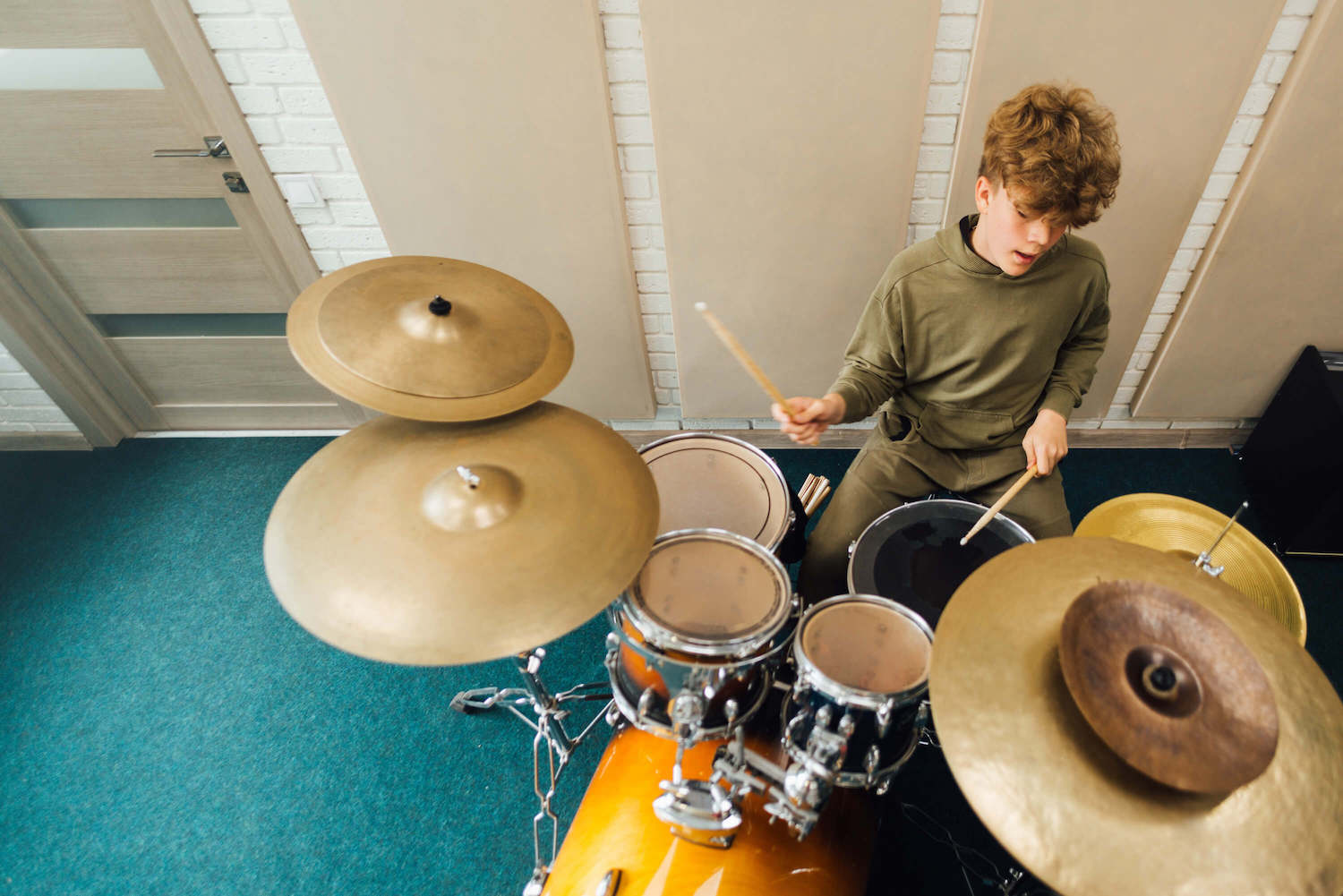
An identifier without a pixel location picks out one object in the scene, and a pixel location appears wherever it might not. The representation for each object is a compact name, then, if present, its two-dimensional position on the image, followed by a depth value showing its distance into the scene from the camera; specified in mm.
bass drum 997
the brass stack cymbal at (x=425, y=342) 988
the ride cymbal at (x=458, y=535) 831
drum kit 627
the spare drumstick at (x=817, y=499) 1792
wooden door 1672
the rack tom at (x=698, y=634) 957
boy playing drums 1130
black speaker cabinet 1783
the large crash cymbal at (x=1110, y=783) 613
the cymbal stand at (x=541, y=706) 1256
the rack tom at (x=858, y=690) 926
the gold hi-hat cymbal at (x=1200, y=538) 1289
